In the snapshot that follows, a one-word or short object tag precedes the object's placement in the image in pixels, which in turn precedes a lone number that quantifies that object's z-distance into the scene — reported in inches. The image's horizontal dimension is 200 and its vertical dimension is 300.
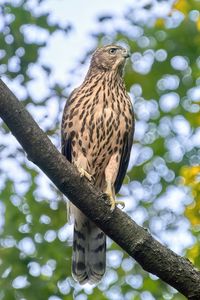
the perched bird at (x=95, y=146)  454.3
